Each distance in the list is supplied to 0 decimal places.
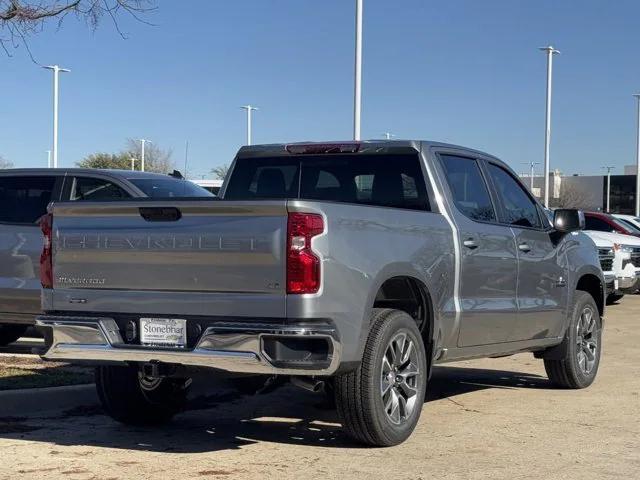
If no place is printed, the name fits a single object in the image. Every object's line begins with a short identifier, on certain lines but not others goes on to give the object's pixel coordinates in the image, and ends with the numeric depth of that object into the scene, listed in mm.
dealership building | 76062
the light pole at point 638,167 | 52378
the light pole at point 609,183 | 75700
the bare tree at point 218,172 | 63975
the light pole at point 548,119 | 37906
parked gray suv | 9688
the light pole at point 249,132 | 51312
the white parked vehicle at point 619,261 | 17141
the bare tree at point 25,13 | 9281
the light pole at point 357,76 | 21359
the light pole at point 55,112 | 37797
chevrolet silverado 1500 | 5566
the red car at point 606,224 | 19984
